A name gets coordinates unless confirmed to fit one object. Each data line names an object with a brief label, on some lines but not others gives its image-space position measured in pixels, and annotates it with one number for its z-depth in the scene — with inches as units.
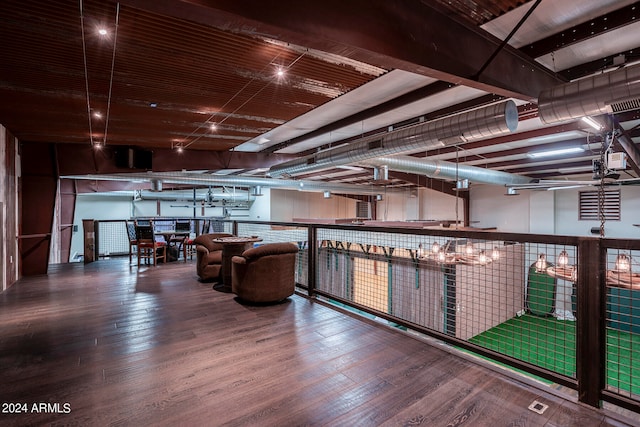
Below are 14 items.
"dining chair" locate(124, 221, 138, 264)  261.3
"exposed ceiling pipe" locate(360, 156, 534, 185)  241.4
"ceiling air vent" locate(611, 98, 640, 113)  98.7
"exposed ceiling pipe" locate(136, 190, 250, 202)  500.2
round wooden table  177.5
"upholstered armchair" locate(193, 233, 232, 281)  194.7
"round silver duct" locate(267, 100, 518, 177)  131.4
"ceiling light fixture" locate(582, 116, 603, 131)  144.1
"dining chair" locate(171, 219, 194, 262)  299.7
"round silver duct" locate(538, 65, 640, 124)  92.6
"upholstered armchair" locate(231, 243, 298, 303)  141.9
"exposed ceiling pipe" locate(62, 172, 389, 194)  296.8
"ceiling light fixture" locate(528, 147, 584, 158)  233.6
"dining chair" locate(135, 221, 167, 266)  253.6
